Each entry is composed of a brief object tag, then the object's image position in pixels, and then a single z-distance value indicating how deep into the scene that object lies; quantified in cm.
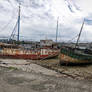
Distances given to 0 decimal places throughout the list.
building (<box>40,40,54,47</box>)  2520
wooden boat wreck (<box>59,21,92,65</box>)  1286
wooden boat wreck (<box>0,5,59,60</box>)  1692
